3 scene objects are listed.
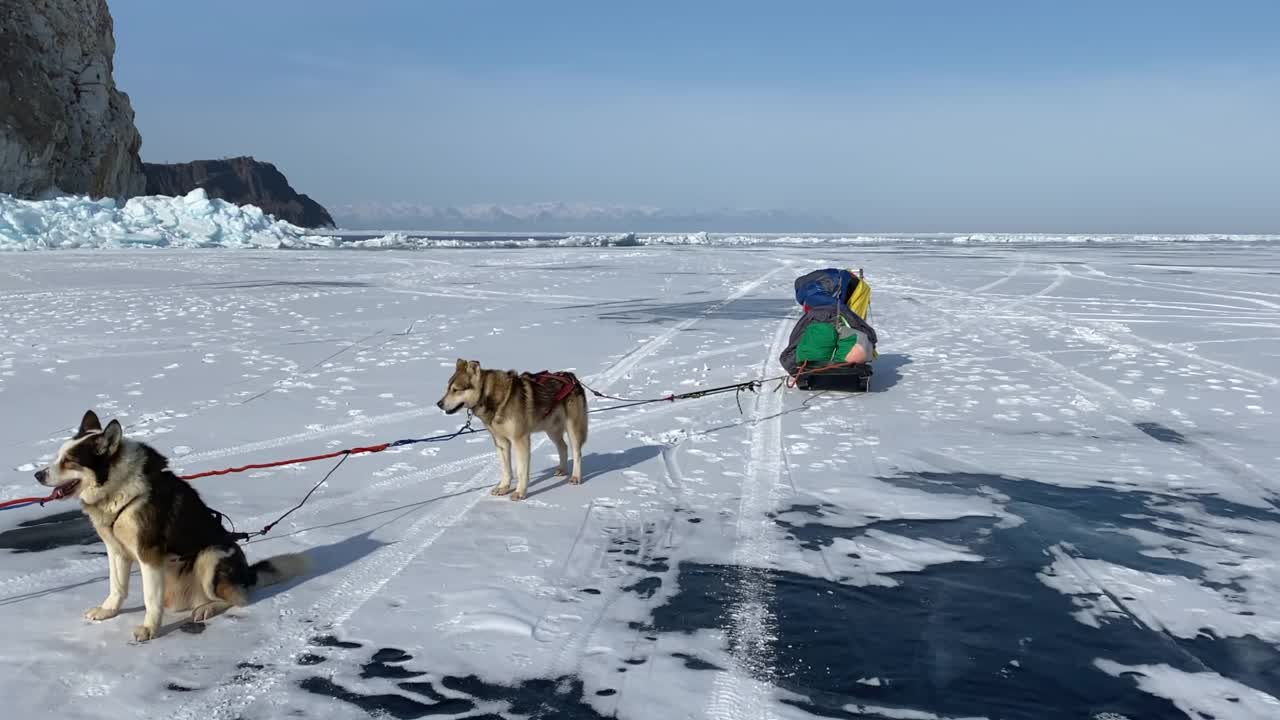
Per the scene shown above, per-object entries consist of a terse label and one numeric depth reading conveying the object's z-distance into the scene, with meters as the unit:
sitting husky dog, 3.39
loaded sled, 9.22
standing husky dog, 5.48
